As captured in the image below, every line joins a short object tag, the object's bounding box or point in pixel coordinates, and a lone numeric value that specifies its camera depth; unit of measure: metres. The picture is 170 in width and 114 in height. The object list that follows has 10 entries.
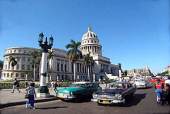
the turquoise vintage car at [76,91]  9.03
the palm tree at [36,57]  40.94
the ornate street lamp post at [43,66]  10.85
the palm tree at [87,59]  46.14
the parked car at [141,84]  18.86
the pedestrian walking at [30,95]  7.47
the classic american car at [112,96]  7.58
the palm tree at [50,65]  58.28
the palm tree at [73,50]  34.47
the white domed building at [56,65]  59.16
